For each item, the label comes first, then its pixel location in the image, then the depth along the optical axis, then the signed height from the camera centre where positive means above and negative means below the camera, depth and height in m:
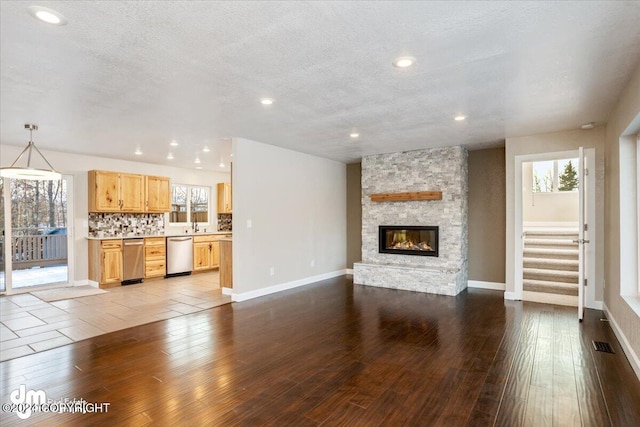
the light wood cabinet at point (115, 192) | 6.73 +0.45
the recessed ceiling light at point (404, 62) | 2.66 +1.19
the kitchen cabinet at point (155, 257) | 7.18 -0.90
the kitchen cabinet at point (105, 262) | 6.57 -0.91
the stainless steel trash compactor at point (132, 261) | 6.85 -0.94
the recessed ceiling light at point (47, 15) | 1.99 +1.18
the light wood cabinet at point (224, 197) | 9.03 +0.44
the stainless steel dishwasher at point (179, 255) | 7.52 -0.92
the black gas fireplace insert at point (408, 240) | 6.28 -0.49
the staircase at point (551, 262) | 5.93 -0.90
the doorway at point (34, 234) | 5.93 -0.36
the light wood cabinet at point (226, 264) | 5.92 -0.86
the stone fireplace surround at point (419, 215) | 5.98 -0.03
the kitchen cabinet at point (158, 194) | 7.55 +0.45
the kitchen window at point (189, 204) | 8.48 +0.24
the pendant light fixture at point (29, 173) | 4.20 +0.52
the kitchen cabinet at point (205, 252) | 7.96 -0.90
